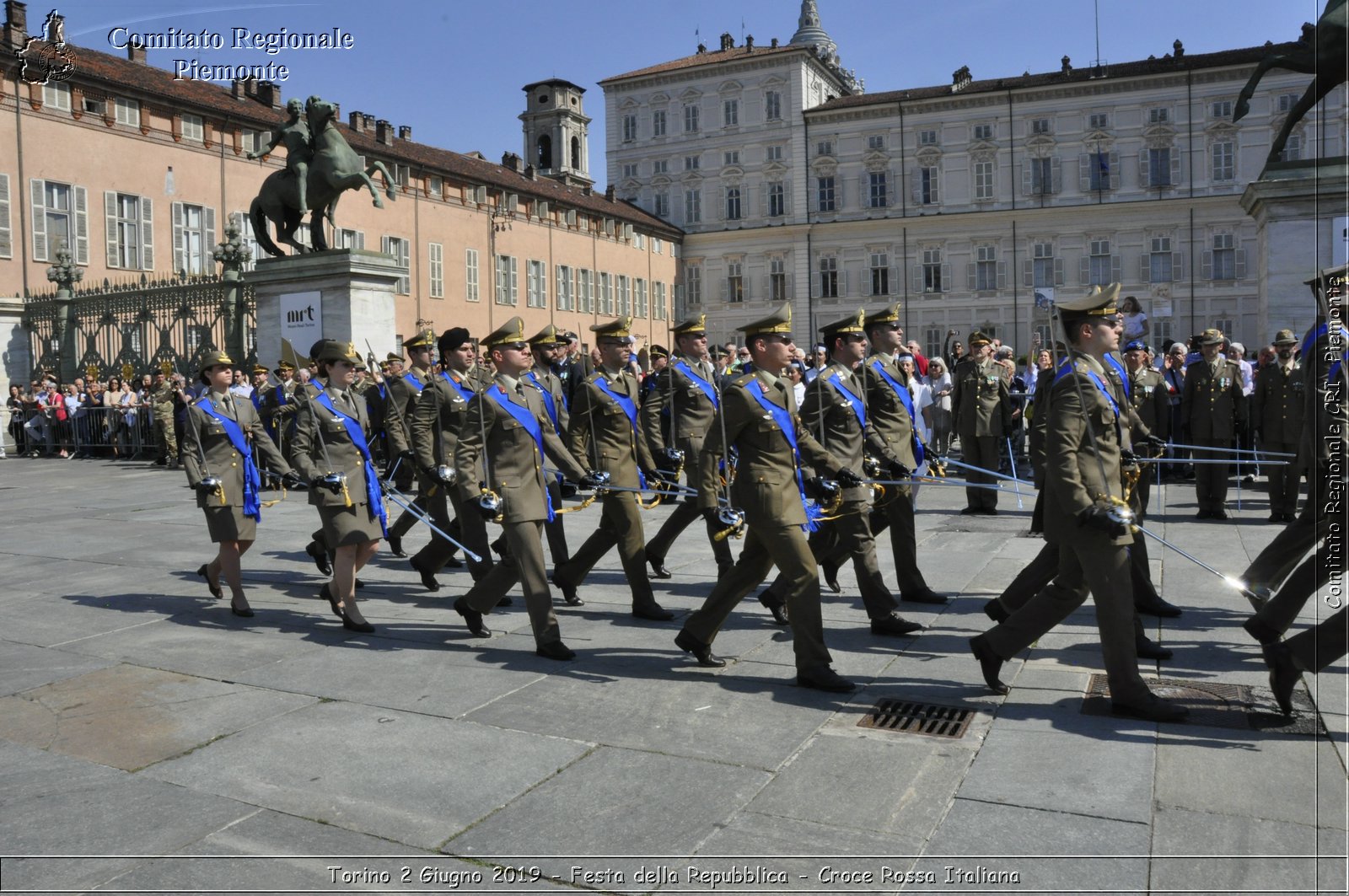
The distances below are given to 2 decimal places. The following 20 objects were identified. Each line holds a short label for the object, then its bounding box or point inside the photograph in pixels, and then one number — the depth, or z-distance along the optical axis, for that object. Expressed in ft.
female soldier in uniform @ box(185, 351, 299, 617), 26.35
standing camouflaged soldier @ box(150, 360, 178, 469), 65.05
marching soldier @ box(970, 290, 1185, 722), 17.12
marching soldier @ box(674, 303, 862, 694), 19.25
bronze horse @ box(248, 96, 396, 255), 59.72
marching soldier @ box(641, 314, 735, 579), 29.04
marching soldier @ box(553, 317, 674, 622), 26.61
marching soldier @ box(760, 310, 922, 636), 23.30
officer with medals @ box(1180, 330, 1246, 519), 41.34
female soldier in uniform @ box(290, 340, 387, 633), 24.57
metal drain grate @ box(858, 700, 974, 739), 17.02
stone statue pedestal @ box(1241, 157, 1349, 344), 43.75
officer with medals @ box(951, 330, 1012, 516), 42.70
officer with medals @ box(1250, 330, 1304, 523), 39.73
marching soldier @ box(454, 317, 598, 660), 21.85
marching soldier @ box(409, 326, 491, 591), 28.37
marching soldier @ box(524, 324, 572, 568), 29.12
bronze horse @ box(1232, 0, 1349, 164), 34.35
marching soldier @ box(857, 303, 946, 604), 25.73
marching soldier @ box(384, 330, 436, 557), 32.02
